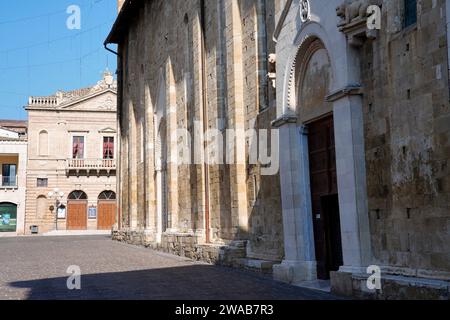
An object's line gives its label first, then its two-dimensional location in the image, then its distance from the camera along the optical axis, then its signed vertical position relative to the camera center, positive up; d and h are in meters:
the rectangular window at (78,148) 48.34 +6.88
